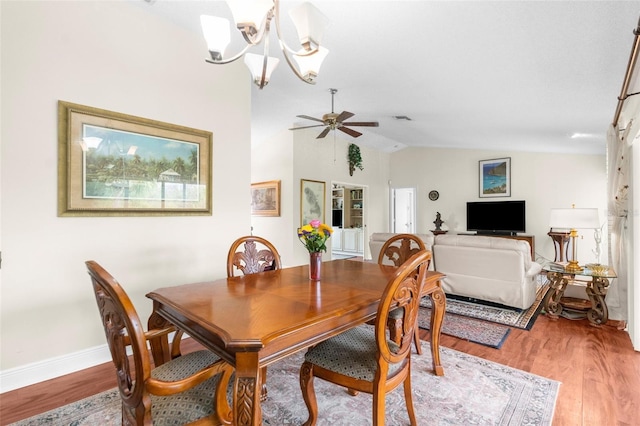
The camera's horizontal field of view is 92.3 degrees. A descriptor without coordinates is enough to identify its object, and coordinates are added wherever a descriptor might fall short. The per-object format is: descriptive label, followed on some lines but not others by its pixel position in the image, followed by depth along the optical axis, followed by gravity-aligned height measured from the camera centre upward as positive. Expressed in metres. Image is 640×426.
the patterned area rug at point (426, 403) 1.71 -1.15
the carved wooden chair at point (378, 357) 1.29 -0.70
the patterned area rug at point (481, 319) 2.84 -1.13
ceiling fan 3.87 +1.21
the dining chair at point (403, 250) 2.43 -0.30
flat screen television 6.32 -0.09
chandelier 1.42 +0.95
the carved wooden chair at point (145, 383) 1.00 -0.60
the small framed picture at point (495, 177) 6.57 +0.77
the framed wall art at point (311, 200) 6.04 +0.27
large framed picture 2.27 +0.40
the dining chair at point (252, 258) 2.20 -0.34
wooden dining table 1.04 -0.42
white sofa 3.39 -0.65
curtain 3.01 -0.02
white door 8.09 +0.10
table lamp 3.17 -0.08
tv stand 6.38 -0.44
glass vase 1.87 -0.33
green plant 7.03 +1.28
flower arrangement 1.81 -0.13
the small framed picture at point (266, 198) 6.14 +0.31
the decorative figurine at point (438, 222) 7.21 -0.22
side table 3.06 -0.81
